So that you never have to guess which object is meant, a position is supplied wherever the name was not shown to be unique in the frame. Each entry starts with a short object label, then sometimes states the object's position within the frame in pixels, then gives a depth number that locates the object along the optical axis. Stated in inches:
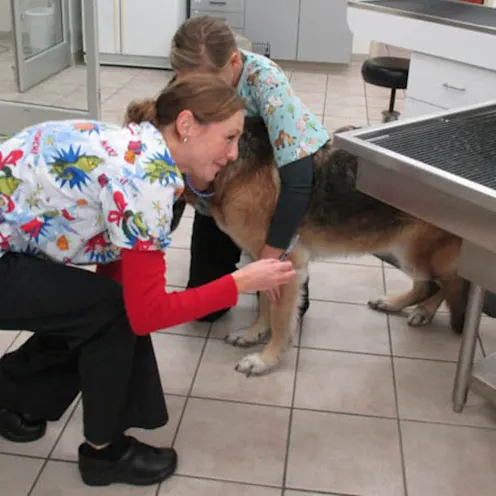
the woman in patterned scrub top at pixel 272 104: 67.4
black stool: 142.7
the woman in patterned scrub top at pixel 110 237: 51.3
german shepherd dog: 75.0
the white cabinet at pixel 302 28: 220.1
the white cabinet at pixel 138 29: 212.8
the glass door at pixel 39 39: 184.2
